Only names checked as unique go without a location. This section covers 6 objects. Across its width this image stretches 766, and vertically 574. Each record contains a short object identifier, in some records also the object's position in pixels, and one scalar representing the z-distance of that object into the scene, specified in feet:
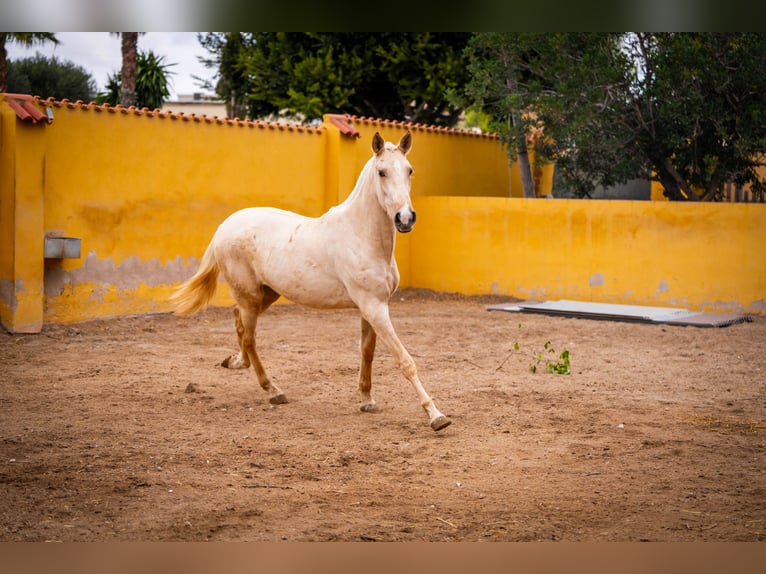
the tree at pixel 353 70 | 75.10
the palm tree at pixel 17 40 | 73.21
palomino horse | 20.26
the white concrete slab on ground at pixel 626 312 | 39.03
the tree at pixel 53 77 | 102.94
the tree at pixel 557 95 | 48.06
